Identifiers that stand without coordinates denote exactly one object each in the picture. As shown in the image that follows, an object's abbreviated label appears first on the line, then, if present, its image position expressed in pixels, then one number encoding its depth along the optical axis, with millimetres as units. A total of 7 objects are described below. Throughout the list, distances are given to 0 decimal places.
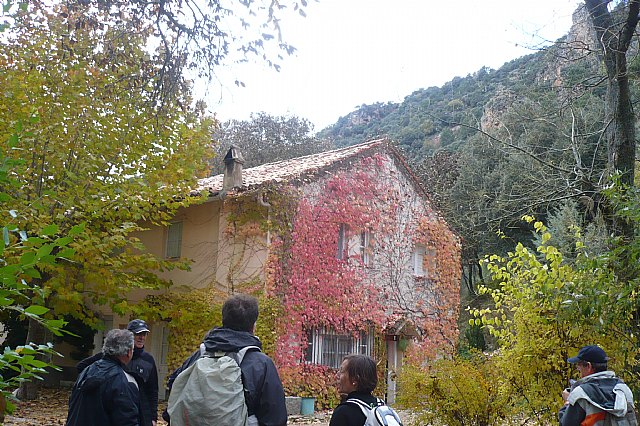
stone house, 15750
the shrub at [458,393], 7984
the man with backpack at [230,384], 3564
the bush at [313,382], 15211
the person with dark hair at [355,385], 3473
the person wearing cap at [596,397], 4922
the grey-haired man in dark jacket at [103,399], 4406
